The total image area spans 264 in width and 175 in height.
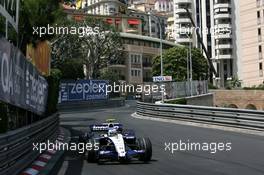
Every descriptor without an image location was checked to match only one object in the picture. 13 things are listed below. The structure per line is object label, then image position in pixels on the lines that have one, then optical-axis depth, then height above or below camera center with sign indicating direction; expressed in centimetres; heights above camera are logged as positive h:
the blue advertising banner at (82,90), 5384 -63
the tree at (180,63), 9517 +356
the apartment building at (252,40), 8338 +680
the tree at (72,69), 7432 +239
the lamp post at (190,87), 5419 -52
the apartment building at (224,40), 11819 +982
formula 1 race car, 1207 -154
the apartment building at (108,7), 15588 +2420
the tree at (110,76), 8569 +135
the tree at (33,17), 2433 +330
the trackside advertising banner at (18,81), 1090 +13
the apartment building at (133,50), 11194 +763
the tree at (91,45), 7312 +588
